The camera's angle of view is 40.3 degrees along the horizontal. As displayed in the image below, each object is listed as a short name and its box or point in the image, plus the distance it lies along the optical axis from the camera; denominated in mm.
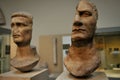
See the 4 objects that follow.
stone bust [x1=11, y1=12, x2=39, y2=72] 2094
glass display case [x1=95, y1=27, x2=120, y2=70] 3150
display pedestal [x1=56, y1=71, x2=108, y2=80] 1590
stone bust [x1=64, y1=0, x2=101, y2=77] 1540
